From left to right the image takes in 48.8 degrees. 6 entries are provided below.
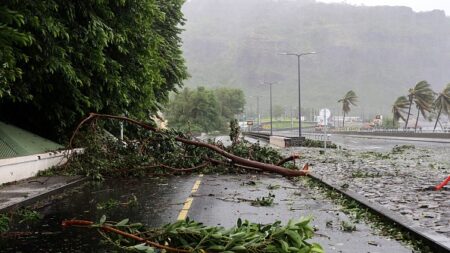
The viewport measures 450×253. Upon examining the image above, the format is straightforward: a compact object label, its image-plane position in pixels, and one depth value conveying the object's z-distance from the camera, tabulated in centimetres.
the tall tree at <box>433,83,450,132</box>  9688
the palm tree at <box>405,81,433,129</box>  10012
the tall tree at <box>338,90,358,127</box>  14338
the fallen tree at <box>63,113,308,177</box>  1580
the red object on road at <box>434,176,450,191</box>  1194
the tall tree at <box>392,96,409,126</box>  11281
